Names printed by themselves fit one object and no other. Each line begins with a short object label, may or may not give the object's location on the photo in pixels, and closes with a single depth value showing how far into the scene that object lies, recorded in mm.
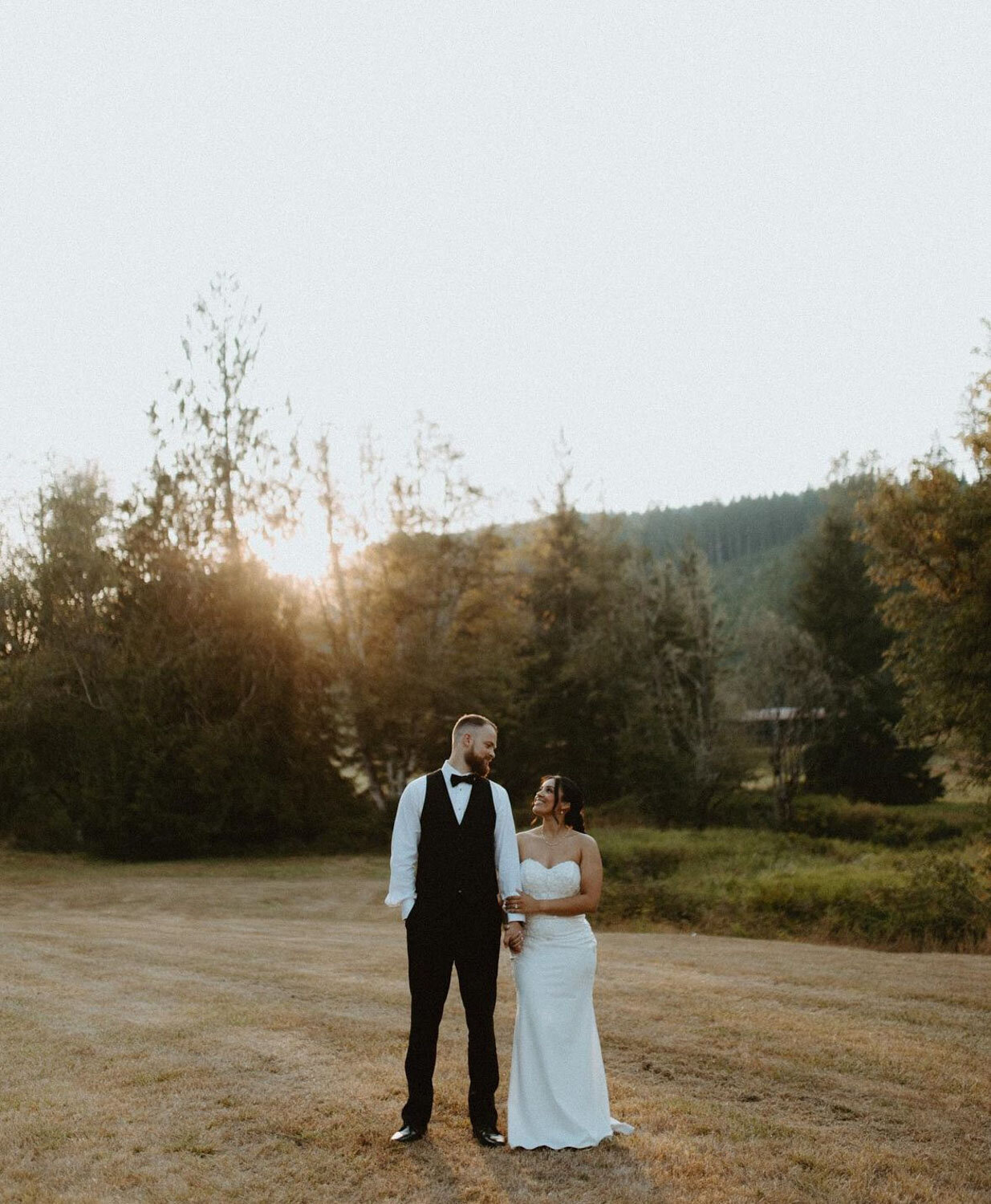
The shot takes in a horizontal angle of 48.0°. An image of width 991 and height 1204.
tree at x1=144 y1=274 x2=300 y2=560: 29562
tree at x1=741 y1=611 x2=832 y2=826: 35969
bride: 6133
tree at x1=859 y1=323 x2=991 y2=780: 16766
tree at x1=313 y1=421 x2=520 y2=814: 31047
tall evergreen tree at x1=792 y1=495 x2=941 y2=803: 39750
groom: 6145
